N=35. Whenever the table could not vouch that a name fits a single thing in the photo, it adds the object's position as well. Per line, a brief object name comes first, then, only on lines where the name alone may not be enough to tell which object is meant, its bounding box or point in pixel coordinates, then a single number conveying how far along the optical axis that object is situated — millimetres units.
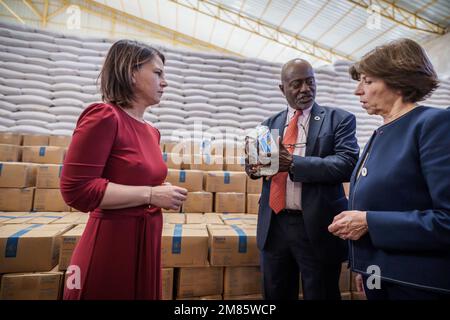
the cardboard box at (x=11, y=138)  2504
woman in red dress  627
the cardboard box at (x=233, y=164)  2613
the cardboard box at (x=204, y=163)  2498
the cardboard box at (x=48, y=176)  2100
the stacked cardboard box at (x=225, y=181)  2314
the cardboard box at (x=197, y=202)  2197
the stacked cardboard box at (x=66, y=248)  1237
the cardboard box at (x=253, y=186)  2352
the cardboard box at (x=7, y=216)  1569
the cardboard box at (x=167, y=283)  1285
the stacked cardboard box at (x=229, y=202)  2271
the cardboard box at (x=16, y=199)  2025
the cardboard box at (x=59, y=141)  2625
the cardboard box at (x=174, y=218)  1744
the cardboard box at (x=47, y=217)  1602
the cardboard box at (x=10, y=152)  2314
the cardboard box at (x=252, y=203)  2289
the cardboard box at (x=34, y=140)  2561
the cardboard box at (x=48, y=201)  2082
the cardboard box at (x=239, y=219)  1748
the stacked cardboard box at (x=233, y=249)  1328
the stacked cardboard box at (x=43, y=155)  2365
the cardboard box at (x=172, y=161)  2490
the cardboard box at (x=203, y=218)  1782
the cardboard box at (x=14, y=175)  2043
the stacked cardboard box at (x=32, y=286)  1125
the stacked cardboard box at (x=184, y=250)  1312
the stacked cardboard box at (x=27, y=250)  1149
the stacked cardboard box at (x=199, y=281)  1310
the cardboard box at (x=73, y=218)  1611
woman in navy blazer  614
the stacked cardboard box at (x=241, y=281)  1345
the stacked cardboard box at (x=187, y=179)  2250
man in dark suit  968
